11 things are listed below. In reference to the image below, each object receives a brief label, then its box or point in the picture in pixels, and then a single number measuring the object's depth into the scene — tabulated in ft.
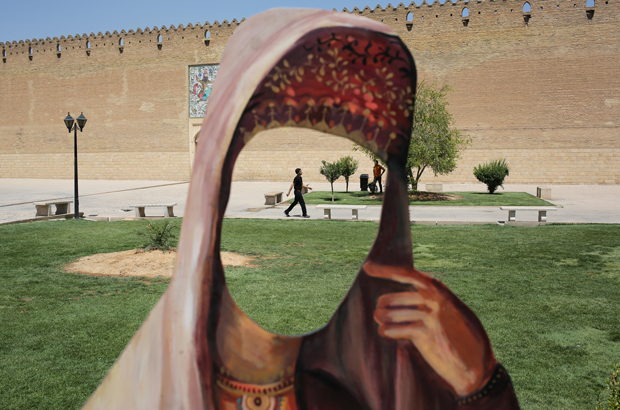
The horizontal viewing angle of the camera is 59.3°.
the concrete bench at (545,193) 54.34
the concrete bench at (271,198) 48.85
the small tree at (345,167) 60.09
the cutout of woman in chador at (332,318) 6.03
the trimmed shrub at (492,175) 60.90
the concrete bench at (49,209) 38.83
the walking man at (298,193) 37.65
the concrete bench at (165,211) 39.24
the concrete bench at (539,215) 35.63
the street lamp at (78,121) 38.37
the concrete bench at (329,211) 38.24
